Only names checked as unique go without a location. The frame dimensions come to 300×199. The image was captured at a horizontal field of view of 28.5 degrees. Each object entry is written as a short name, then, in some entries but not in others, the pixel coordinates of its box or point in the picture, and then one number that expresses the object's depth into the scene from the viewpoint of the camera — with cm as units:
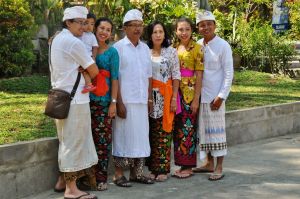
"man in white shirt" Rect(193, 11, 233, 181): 660
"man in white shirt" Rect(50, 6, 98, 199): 564
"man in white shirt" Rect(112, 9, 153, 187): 626
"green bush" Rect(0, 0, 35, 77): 1175
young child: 604
